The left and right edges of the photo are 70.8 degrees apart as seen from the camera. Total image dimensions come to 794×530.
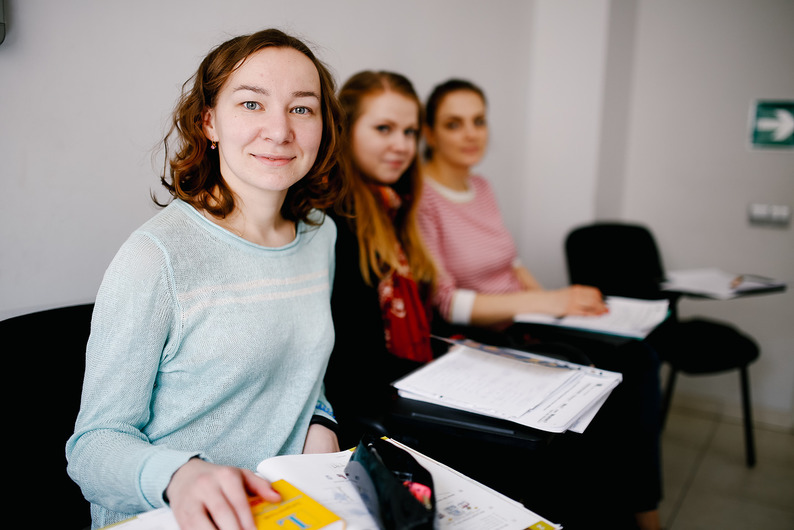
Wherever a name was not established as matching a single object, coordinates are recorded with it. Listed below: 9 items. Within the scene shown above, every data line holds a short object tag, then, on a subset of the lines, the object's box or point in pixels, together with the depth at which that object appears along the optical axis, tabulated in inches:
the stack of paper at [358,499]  25.6
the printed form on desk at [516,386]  37.2
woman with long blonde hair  50.6
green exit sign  102.0
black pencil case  23.5
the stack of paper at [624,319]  58.7
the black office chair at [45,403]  32.8
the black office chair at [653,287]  88.1
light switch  103.1
